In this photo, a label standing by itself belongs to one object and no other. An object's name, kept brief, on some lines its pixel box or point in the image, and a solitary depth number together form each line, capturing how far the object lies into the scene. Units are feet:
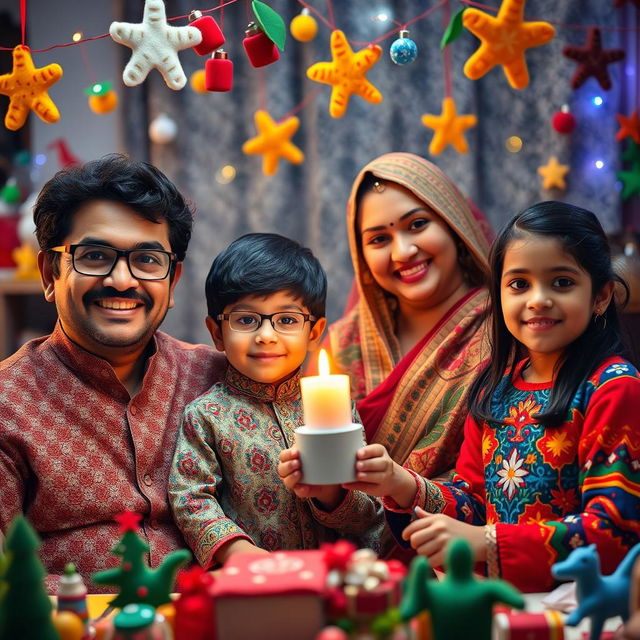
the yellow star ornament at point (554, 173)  9.33
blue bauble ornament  5.69
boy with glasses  5.05
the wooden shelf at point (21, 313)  9.91
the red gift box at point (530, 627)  3.18
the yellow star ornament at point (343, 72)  5.88
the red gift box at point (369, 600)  2.91
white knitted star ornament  4.89
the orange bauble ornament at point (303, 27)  7.02
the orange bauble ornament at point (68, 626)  3.27
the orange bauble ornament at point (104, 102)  7.57
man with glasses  5.00
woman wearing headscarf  6.08
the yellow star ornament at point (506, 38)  5.49
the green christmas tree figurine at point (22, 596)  3.05
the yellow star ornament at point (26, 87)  5.02
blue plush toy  3.24
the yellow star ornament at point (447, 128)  8.55
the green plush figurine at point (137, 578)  3.39
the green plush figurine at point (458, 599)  2.99
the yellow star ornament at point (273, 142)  8.97
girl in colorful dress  4.29
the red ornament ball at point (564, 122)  8.70
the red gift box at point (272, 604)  2.99
